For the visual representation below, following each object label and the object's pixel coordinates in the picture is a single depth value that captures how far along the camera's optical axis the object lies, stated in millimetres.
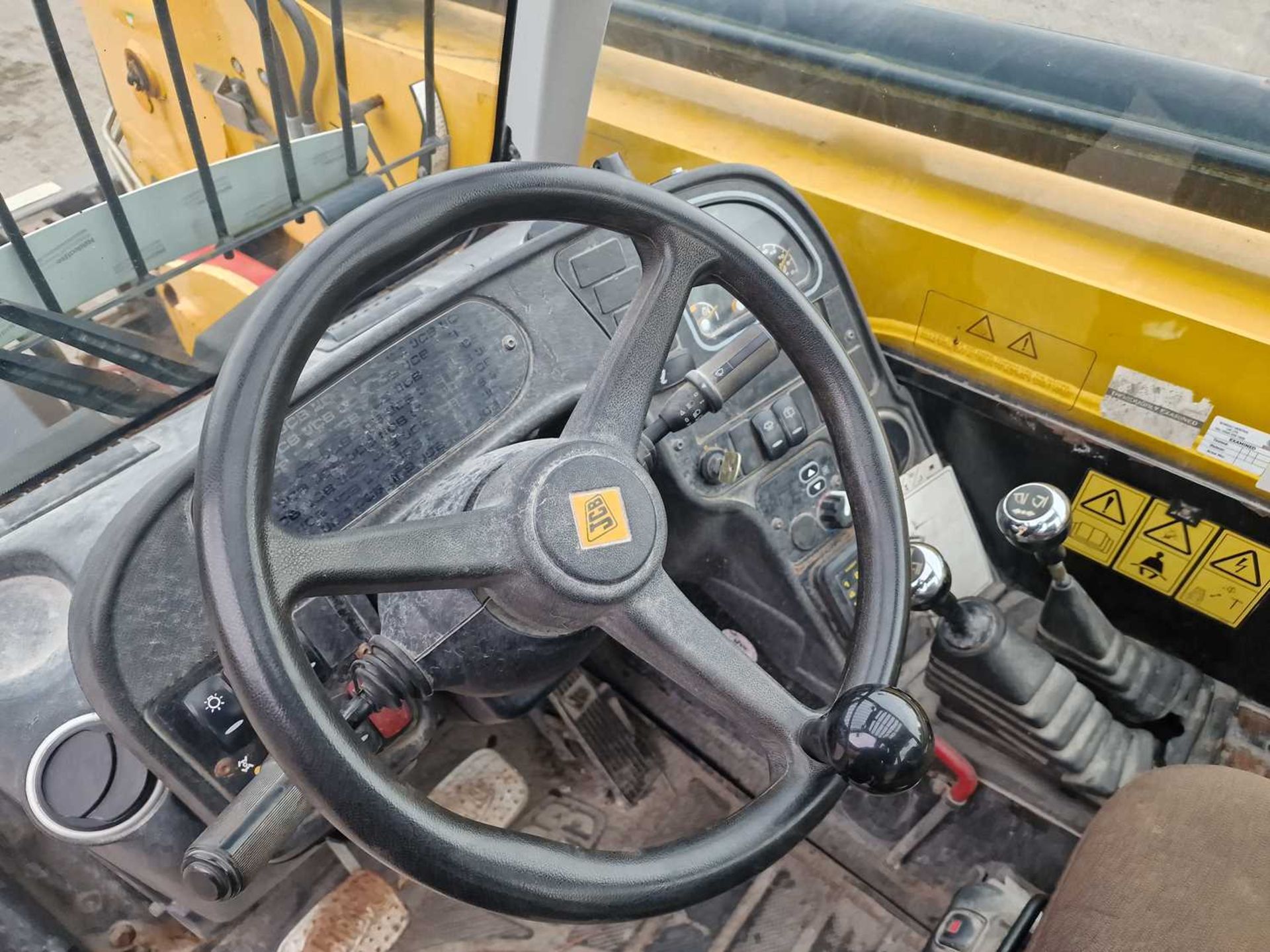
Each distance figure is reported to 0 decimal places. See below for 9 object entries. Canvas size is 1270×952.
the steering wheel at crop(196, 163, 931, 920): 640
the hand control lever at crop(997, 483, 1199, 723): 1204
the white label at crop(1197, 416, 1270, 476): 1234
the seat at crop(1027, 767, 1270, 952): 863
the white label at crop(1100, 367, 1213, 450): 1274
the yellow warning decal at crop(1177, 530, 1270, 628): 1299
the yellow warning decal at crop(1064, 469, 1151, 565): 1396
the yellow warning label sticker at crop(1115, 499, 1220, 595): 1347
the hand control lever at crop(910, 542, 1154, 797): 1295
